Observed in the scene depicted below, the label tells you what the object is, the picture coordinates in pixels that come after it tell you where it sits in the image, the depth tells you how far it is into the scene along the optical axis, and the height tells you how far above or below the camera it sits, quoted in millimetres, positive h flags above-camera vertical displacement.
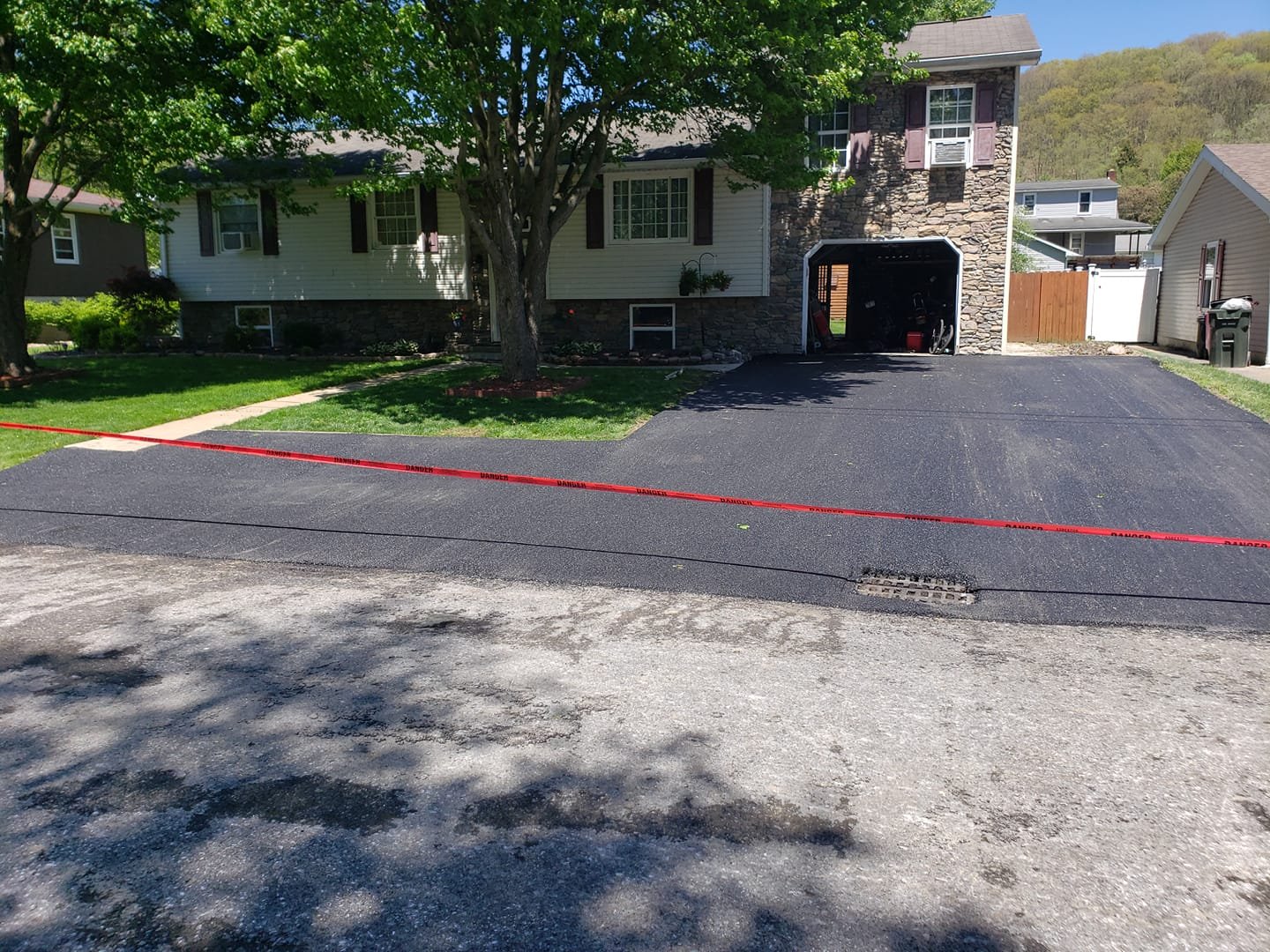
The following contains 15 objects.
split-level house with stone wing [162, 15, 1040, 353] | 19828 +1705
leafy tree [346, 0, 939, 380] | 11961 +3338
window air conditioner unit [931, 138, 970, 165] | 19547 +3308
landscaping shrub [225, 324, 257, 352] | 22750 -400
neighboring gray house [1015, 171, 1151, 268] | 50531 +5433
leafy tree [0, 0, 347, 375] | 12398 +3216
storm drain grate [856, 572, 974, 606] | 6191 -1751
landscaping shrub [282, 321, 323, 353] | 22172 -338
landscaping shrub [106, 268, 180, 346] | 22969 +472
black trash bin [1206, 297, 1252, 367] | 17766 -300
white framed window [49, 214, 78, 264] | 30891 +2578
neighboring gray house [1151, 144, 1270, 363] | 18422 +1582
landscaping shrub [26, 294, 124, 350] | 23625 +127
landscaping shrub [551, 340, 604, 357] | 20484 -615
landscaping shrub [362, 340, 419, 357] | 21922 -638
